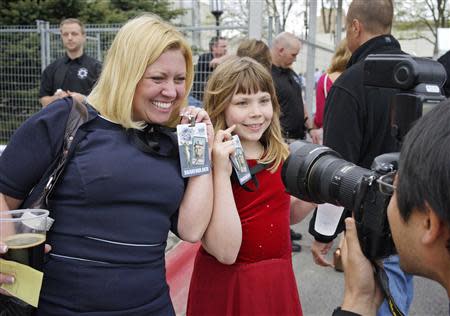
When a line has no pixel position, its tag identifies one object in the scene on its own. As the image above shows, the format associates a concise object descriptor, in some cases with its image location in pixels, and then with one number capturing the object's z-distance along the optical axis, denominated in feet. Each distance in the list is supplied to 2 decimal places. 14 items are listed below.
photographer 2.98
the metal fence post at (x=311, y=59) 25.41
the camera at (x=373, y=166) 4.14
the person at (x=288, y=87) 16.06
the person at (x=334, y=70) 14.79
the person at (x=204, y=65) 18.07
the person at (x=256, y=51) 12.97
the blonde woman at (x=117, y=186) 5.44
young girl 6.40
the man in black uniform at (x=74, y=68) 18.15
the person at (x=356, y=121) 8.23
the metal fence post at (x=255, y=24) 14.62
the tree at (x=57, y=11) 36.01
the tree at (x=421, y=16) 77.20
